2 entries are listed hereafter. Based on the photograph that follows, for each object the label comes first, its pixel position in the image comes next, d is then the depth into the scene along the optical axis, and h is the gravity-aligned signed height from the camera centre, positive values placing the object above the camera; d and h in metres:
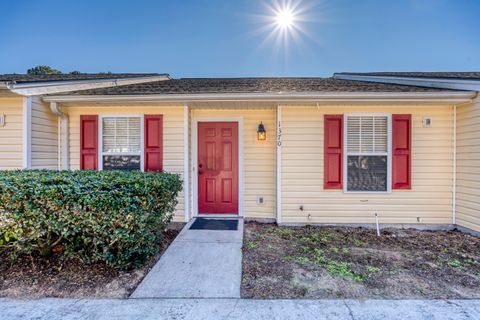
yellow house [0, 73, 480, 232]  4.33 +0.33
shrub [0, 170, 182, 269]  2.61 -0.66
